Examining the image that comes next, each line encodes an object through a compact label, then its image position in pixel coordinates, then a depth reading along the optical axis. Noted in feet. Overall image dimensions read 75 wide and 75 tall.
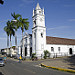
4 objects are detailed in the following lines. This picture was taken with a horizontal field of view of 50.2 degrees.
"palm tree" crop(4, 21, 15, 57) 105.45
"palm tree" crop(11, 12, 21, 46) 93.14
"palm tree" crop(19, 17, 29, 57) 81.22
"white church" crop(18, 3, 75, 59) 81.71
